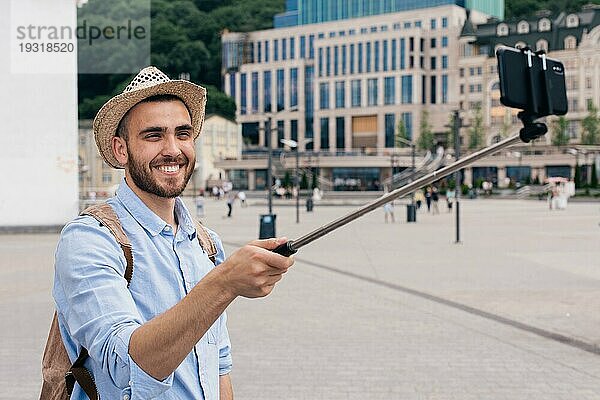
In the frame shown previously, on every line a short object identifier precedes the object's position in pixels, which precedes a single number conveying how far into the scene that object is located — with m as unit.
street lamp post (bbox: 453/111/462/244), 22.48
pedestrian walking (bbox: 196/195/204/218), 37.59
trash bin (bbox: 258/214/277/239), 23.00
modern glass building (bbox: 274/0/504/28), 116.62
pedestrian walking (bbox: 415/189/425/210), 45.03
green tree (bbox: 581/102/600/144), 87.56
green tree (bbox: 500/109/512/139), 92.50
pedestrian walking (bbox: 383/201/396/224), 35.12
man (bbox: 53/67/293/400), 1.98
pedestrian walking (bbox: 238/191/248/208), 54.97
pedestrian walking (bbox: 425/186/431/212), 43.93
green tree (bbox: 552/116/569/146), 87.88
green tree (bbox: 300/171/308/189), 86.11
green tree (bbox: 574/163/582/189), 72.36
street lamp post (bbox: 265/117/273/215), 26.05
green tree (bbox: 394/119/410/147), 102.25
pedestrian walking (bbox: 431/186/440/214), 43.40
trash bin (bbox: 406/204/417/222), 34.16
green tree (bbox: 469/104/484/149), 93.88
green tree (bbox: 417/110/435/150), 99.12
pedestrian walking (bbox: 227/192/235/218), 39.22
